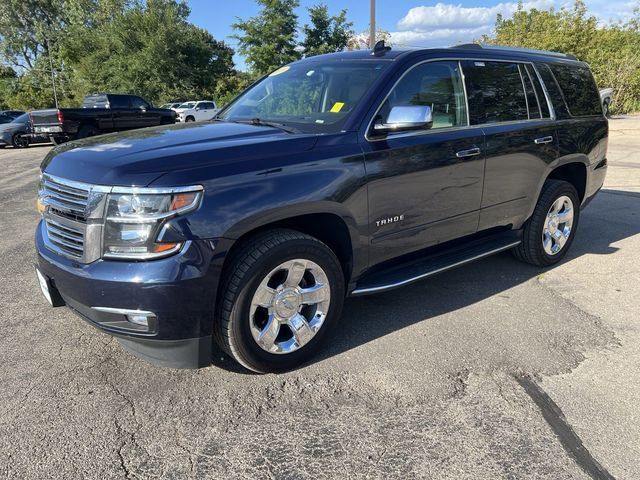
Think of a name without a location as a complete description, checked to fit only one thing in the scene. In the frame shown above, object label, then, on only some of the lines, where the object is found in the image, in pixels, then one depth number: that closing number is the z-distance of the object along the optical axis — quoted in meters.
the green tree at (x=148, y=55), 36.22
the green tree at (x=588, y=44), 27.53
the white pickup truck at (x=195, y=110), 28.31
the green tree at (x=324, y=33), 35.19
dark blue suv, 2.54
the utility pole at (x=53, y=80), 43.38
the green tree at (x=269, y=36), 31.59
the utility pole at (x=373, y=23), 13.15
